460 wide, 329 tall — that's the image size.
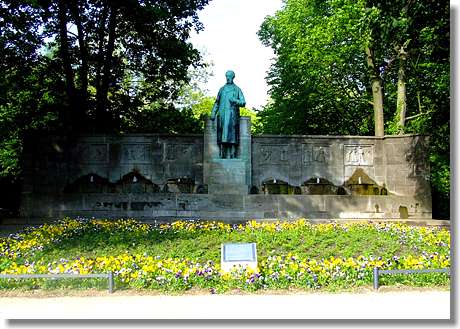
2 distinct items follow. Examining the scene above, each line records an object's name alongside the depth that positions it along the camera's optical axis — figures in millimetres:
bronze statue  18891
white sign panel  9555
